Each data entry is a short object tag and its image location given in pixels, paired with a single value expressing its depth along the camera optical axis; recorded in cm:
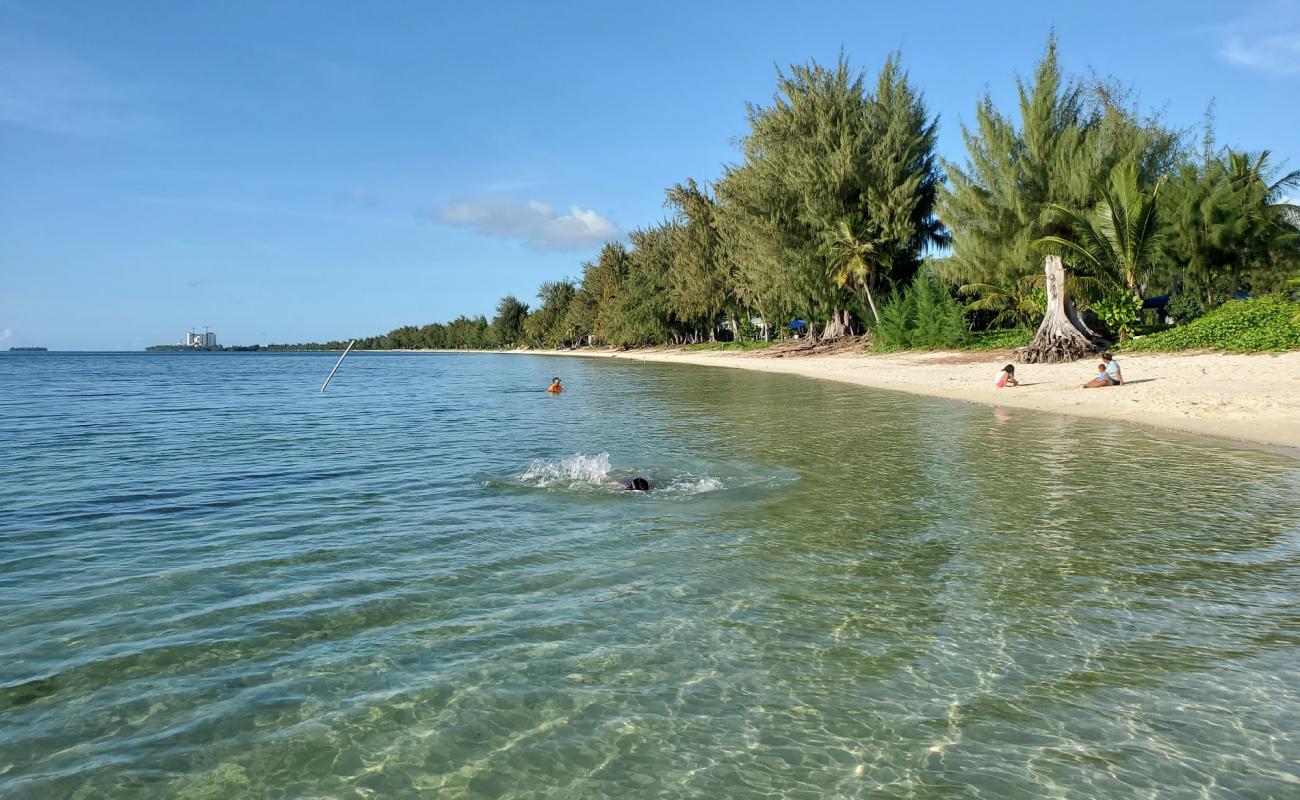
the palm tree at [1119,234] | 2930
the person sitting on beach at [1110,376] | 2158
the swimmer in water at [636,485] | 1094
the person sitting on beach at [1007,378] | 2391
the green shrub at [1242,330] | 2338
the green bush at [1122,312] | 3070
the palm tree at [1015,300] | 3447
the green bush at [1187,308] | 3172
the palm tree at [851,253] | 4625
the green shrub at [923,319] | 4044
